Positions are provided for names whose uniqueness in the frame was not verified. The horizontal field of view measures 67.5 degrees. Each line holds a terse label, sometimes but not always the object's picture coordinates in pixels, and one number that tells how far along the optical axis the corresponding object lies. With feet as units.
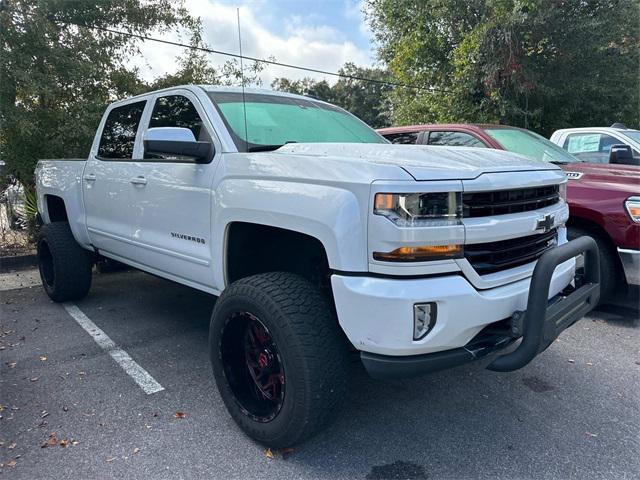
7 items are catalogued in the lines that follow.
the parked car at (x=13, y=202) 24.79
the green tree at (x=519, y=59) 34.63
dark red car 13.52
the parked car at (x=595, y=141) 19.99
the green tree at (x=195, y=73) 28.43
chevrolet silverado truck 6.66
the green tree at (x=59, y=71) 20.48
